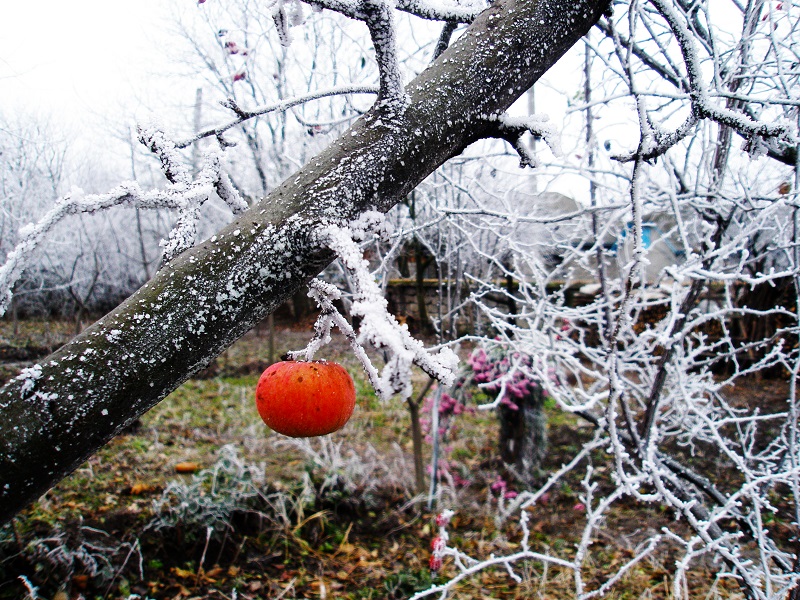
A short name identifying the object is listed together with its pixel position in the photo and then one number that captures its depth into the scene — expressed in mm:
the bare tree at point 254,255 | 706
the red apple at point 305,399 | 1120
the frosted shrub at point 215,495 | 3250
